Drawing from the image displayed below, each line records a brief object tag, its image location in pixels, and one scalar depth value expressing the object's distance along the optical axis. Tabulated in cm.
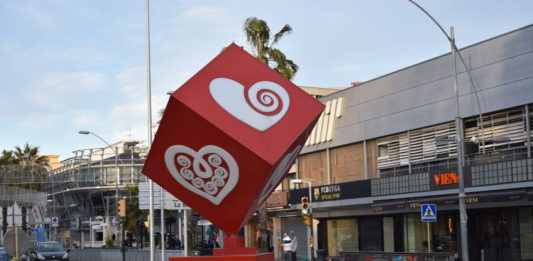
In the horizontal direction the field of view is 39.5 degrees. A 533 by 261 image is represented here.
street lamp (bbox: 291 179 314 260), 3683
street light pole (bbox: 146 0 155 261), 2952
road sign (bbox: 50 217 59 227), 6330
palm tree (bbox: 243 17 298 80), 3900
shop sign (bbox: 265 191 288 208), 4425
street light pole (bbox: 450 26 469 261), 2553
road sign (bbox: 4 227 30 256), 1994
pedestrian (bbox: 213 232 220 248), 4701
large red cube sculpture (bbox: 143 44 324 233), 1224
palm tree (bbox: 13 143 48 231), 9200
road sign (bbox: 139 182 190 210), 3610
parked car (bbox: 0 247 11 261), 2852
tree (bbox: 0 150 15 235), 9044
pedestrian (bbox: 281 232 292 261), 3494
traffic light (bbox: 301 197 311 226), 3419
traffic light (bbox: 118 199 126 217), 3912
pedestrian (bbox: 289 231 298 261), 3528
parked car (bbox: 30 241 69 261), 3981
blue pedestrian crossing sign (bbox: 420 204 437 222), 2624
